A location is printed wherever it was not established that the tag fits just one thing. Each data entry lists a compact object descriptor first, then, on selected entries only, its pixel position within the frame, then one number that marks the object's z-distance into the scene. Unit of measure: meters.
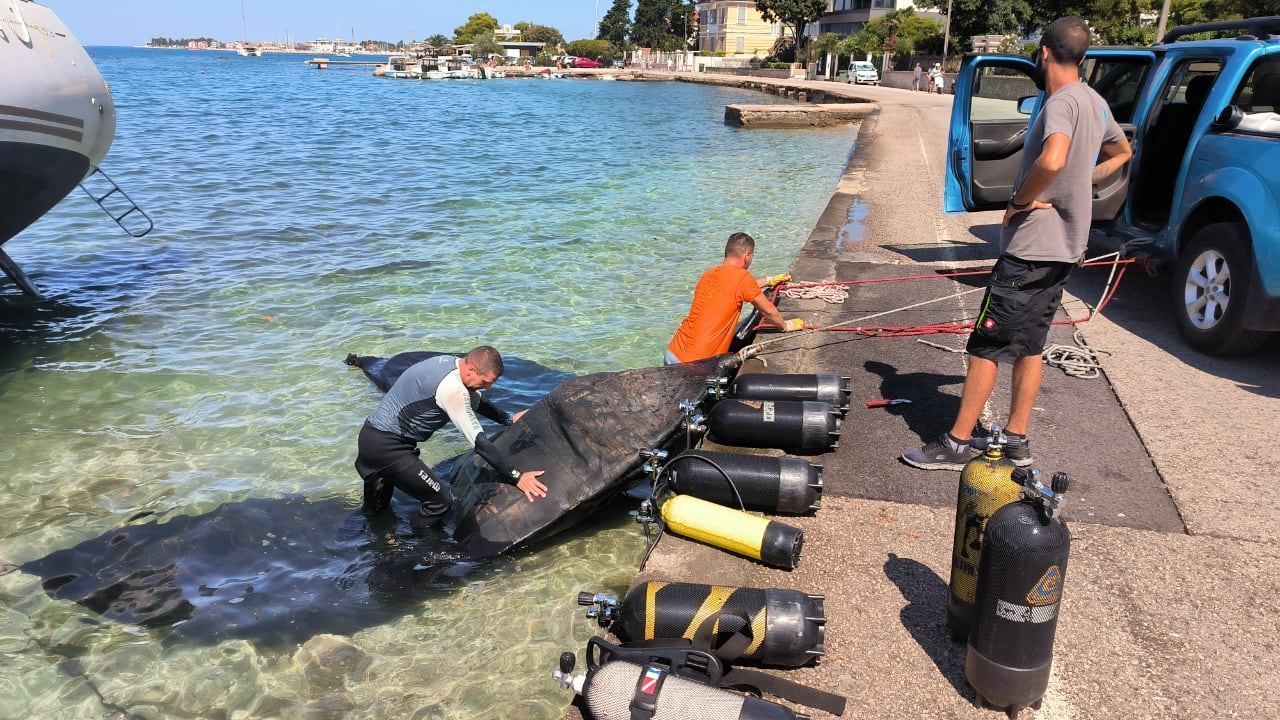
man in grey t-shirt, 4.11
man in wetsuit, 4.91
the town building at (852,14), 80.38
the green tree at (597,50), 134.88
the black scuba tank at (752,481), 4.36
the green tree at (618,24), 140.38
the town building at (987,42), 53.90
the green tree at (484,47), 139.75
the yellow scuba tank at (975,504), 3.06
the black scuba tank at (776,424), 5.05
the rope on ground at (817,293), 8.37
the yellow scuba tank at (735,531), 3.91
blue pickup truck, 5.93
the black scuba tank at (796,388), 5.48
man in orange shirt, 6.13
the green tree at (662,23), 130.75
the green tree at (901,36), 64.00
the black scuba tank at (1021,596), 2.73
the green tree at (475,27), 157.25
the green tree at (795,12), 85.94
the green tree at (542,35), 161.00
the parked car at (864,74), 61.88
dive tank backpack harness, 2.72
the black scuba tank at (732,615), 3.25
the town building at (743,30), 112.25
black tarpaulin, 4.79
